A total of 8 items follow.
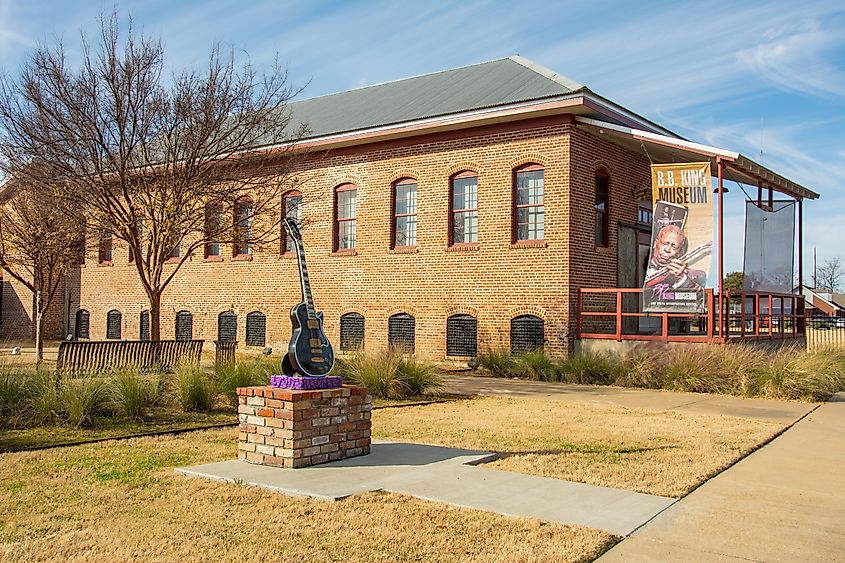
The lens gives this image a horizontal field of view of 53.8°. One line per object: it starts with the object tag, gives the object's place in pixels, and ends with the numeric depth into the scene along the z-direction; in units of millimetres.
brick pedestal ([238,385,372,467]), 7703
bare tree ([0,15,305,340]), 14727
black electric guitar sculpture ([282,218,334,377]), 8070
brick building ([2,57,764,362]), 19125
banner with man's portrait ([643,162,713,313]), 17219
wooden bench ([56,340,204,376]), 12812
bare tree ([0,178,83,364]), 18688
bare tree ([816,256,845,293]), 91312
